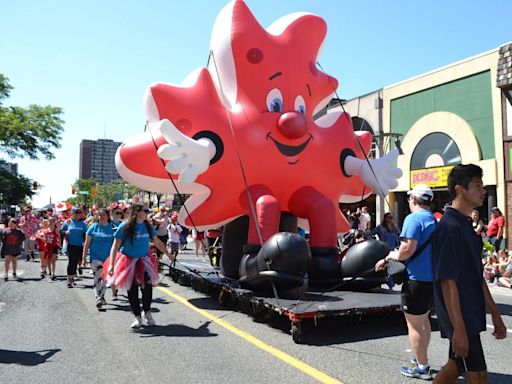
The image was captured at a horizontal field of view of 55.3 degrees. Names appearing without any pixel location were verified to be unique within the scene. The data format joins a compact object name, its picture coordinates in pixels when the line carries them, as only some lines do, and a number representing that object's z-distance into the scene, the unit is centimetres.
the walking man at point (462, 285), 289
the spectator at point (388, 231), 931
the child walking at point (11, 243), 1178
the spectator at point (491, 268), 1127
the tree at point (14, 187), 3494
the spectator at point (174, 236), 1531
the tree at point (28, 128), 3191
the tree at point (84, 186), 9750
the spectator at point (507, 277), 1062
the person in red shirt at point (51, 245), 1175
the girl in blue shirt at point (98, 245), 840
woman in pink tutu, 636
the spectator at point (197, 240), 1670
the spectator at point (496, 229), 1271
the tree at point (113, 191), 7819
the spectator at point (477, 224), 1136
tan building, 1917
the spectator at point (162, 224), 1337
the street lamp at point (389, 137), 2297
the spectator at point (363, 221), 1634
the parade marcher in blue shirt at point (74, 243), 1022
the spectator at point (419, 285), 427
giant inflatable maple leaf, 750
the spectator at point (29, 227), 1726
